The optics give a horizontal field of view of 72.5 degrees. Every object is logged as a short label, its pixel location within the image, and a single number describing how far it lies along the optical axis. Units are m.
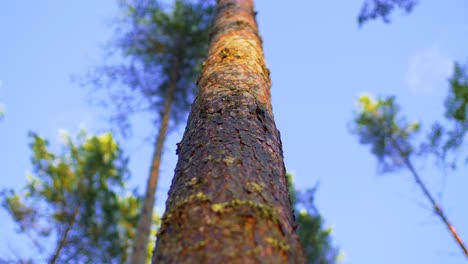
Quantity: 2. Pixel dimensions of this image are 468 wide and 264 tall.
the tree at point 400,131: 9.78
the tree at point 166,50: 9.86
